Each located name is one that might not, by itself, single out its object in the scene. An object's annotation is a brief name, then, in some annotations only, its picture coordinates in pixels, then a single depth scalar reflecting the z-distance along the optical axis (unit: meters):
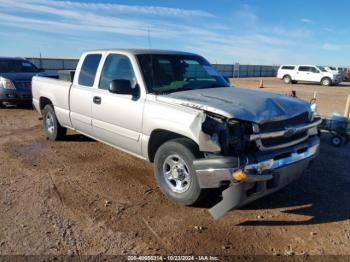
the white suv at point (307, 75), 32.50
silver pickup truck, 3.80
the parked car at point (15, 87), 11.32
